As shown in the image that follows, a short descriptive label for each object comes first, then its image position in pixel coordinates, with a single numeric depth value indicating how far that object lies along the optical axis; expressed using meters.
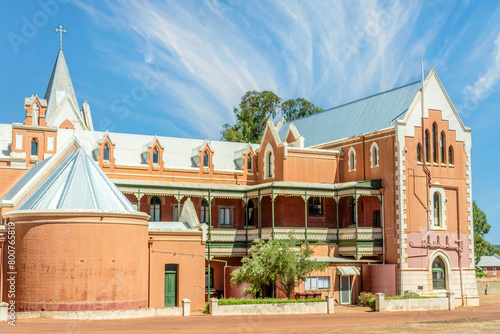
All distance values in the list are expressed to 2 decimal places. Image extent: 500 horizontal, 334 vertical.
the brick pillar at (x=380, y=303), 40.25
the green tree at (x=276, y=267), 39.47
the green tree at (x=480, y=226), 79.94
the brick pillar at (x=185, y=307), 35.34
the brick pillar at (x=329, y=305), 38.72
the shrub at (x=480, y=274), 83.99
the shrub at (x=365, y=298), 43.81
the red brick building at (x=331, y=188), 45.97
